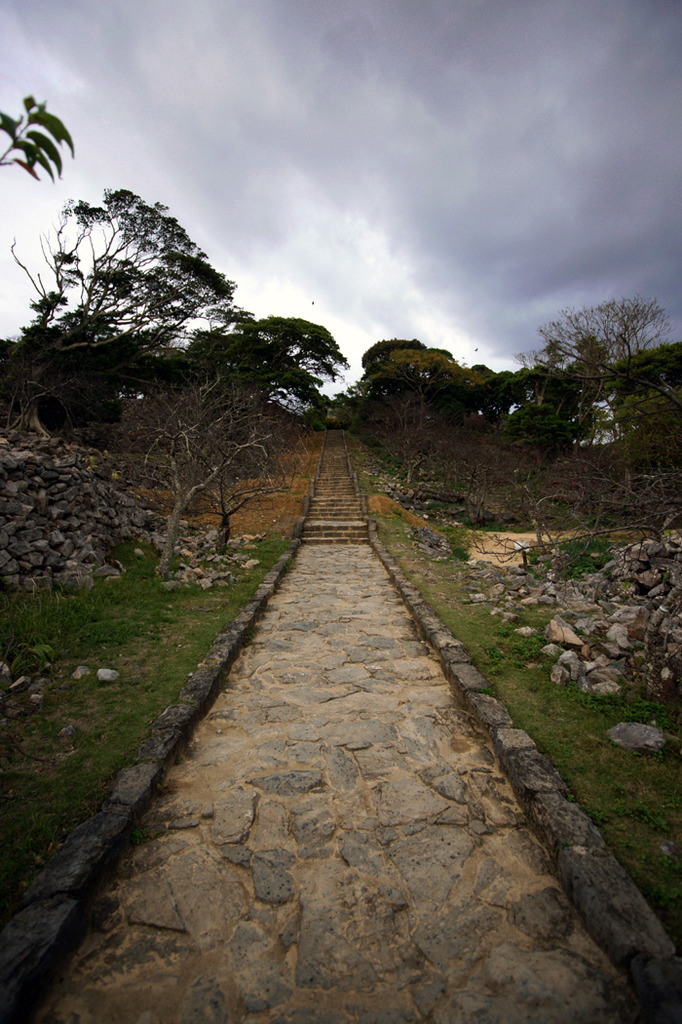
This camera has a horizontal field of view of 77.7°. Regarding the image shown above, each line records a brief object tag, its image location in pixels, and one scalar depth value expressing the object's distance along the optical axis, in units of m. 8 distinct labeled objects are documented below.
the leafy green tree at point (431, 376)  31.88
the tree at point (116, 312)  14.27
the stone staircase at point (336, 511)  12.73
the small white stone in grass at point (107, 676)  4.04
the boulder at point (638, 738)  2.94
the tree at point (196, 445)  7.46
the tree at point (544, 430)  22.23
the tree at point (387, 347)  37.91
